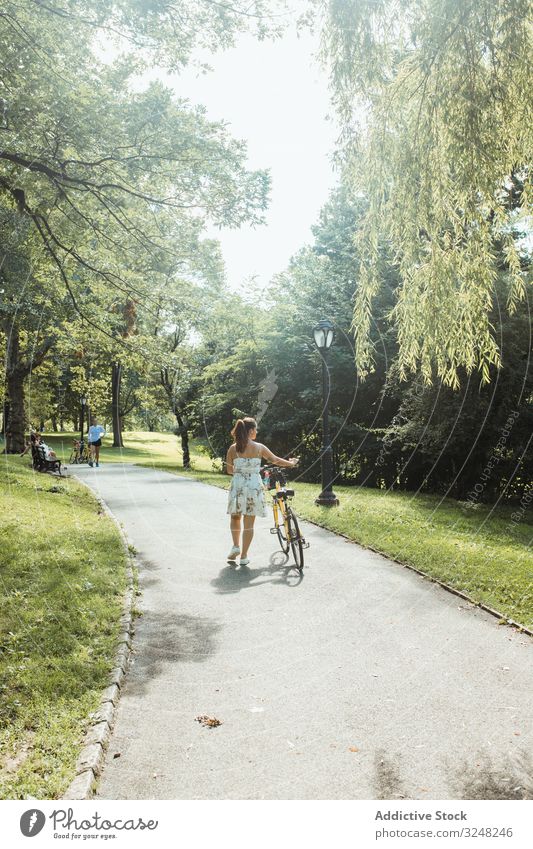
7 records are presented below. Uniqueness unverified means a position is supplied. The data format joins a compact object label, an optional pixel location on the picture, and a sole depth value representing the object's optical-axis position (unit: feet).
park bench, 61.82
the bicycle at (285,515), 26.31
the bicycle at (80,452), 97.09
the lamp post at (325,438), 41.22
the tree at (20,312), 39.99
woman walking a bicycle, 26.23
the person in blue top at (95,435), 76.23
